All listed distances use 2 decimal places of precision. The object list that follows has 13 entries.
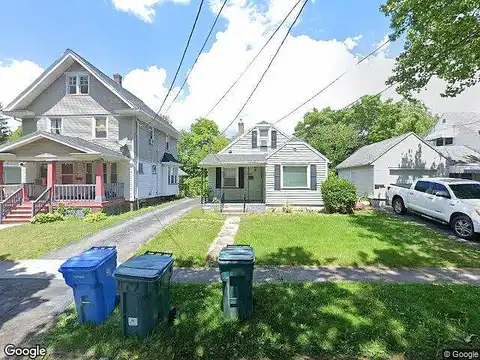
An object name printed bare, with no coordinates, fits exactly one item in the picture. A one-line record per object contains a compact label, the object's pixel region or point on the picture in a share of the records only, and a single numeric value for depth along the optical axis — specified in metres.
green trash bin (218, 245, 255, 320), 4.08
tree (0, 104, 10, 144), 44.41
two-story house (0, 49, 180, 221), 16.67
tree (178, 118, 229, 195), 41.31
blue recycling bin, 3.87
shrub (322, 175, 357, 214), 14.49
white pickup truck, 9.35
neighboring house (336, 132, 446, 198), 19.20
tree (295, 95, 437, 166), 35.59
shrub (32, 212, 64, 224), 12.67
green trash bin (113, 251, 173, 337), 3.65
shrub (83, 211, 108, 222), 13.13
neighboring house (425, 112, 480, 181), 20.02
